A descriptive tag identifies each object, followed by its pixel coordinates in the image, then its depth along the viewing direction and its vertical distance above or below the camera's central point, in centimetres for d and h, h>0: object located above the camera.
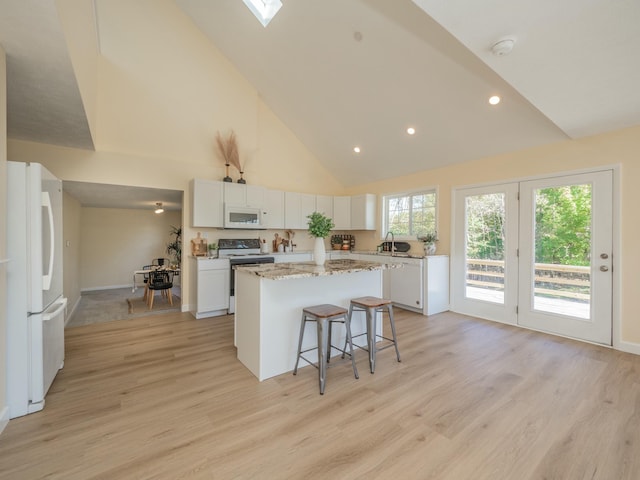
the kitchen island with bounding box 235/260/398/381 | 253 -62
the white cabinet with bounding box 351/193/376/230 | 598 +59
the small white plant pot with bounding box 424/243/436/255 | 480 -15
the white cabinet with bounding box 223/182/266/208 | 490 +78
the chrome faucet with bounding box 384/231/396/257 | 535 -2
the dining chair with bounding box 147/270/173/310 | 505 -79
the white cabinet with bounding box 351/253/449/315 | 454 -72
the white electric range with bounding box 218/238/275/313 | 466 -25
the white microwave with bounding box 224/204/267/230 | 486 +38
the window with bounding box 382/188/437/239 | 512 +51
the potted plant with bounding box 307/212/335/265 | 280 +8
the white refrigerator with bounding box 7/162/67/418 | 198 -33
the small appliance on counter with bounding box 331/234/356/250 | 642 -5
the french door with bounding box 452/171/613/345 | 332 -18
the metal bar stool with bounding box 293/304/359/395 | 237 -75
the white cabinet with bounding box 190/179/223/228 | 462 +58
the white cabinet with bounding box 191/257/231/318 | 441 -75
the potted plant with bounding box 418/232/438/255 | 480 -3
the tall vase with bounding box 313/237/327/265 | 291 -13
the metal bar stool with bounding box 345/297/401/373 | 272 -71
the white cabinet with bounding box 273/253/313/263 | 531 -34
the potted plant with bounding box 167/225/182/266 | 703 -17
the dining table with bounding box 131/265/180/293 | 560 -64
